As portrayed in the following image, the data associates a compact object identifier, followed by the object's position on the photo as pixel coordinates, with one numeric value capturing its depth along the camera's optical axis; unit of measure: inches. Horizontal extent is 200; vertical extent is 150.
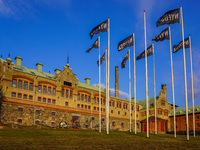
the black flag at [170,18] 1181.1
